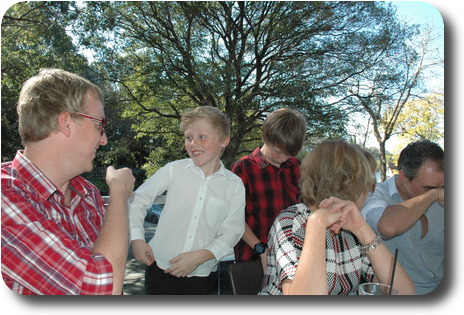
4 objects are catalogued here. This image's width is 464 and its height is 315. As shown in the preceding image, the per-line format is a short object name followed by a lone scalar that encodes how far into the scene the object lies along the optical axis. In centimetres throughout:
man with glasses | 85
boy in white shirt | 155
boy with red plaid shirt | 187
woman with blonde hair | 123
